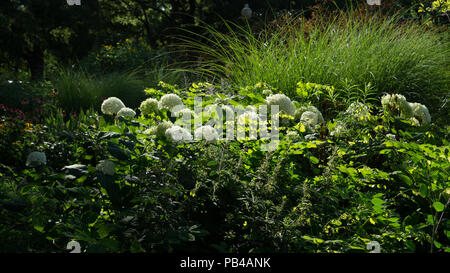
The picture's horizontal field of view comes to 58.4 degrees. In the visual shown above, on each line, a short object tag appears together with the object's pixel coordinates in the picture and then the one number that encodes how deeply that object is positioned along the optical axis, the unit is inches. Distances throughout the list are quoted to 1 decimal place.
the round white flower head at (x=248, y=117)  87.4
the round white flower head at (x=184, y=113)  90.1
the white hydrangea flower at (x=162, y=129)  76.9
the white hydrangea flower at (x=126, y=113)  97.7
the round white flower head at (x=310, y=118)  102.0
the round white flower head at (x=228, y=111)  95.7
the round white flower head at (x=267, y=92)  115.0
